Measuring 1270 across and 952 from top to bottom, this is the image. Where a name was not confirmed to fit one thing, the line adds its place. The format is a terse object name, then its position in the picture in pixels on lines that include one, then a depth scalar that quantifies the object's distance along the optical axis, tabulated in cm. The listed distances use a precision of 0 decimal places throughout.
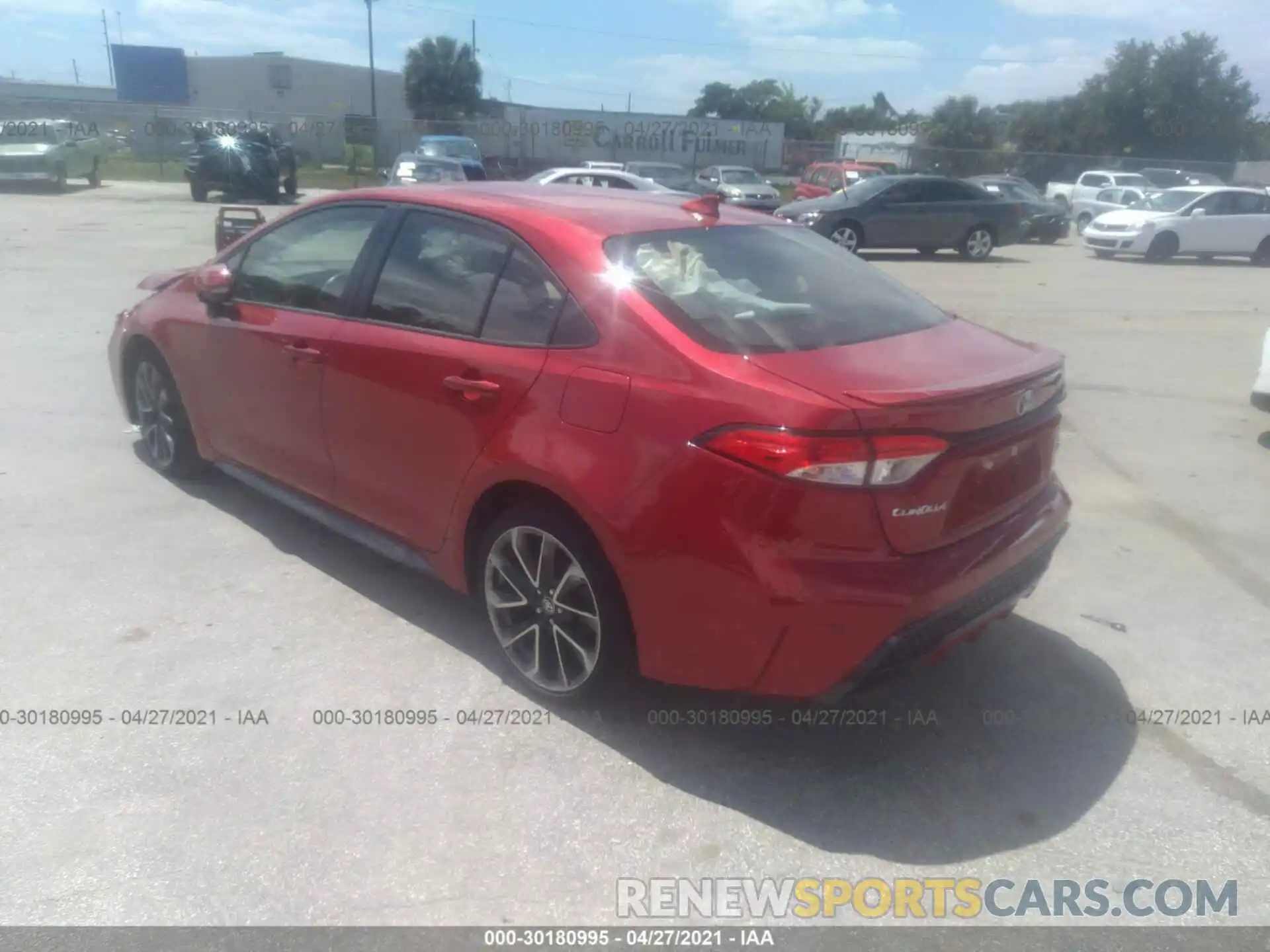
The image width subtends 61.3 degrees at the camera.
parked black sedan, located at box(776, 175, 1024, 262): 1928
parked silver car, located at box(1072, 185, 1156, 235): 2608
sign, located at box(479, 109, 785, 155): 4978
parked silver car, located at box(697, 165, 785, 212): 2645
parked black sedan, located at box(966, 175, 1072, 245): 2472
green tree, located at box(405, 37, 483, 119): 6781
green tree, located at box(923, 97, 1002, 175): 5731
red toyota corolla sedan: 288
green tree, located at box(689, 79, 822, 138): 9219
